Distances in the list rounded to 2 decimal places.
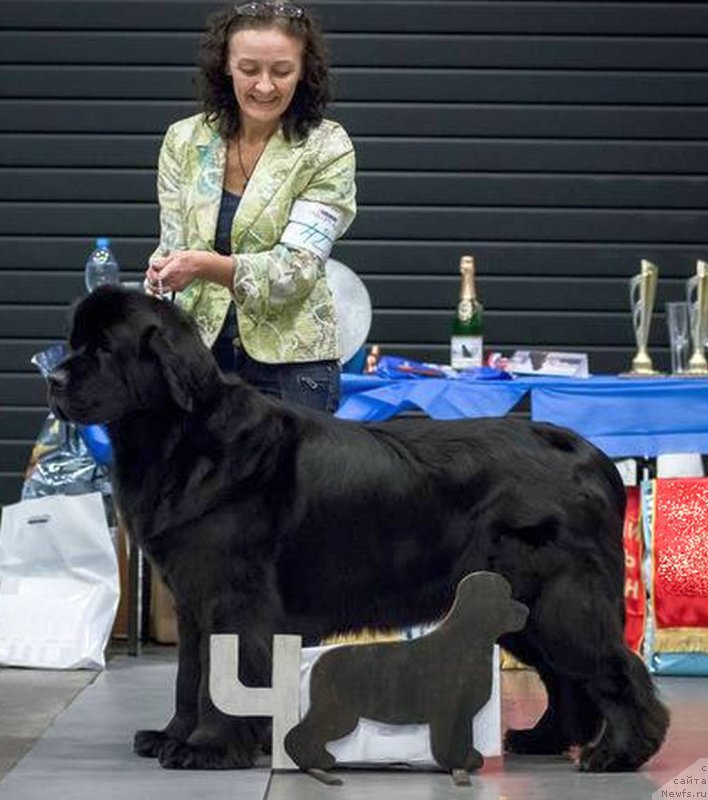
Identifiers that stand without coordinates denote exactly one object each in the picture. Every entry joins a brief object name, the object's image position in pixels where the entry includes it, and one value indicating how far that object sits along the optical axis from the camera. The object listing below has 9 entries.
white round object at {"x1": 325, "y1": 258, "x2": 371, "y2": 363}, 12.00
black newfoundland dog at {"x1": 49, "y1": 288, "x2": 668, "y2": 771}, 7.78
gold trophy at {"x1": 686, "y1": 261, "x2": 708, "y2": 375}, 11.71
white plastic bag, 10.96
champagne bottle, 11.70
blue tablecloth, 11.07
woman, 8.41
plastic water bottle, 12.05
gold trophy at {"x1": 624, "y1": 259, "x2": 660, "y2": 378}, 11.88
